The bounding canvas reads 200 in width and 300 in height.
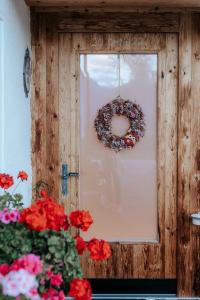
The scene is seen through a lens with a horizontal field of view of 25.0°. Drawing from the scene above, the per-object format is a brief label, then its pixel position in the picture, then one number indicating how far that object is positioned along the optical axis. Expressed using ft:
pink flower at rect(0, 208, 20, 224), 5.59
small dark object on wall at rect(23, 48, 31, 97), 10.92
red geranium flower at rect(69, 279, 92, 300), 5.17
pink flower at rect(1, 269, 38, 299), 4.41
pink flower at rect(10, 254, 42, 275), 4.61
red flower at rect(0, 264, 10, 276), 4.76
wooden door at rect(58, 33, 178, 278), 11.87
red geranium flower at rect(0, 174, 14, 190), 6.76
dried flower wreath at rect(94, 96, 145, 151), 11.77
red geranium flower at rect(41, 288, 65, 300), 5.09
